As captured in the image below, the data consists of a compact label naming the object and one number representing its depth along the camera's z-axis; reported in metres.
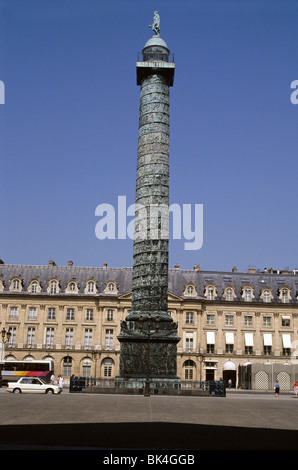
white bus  45.41
